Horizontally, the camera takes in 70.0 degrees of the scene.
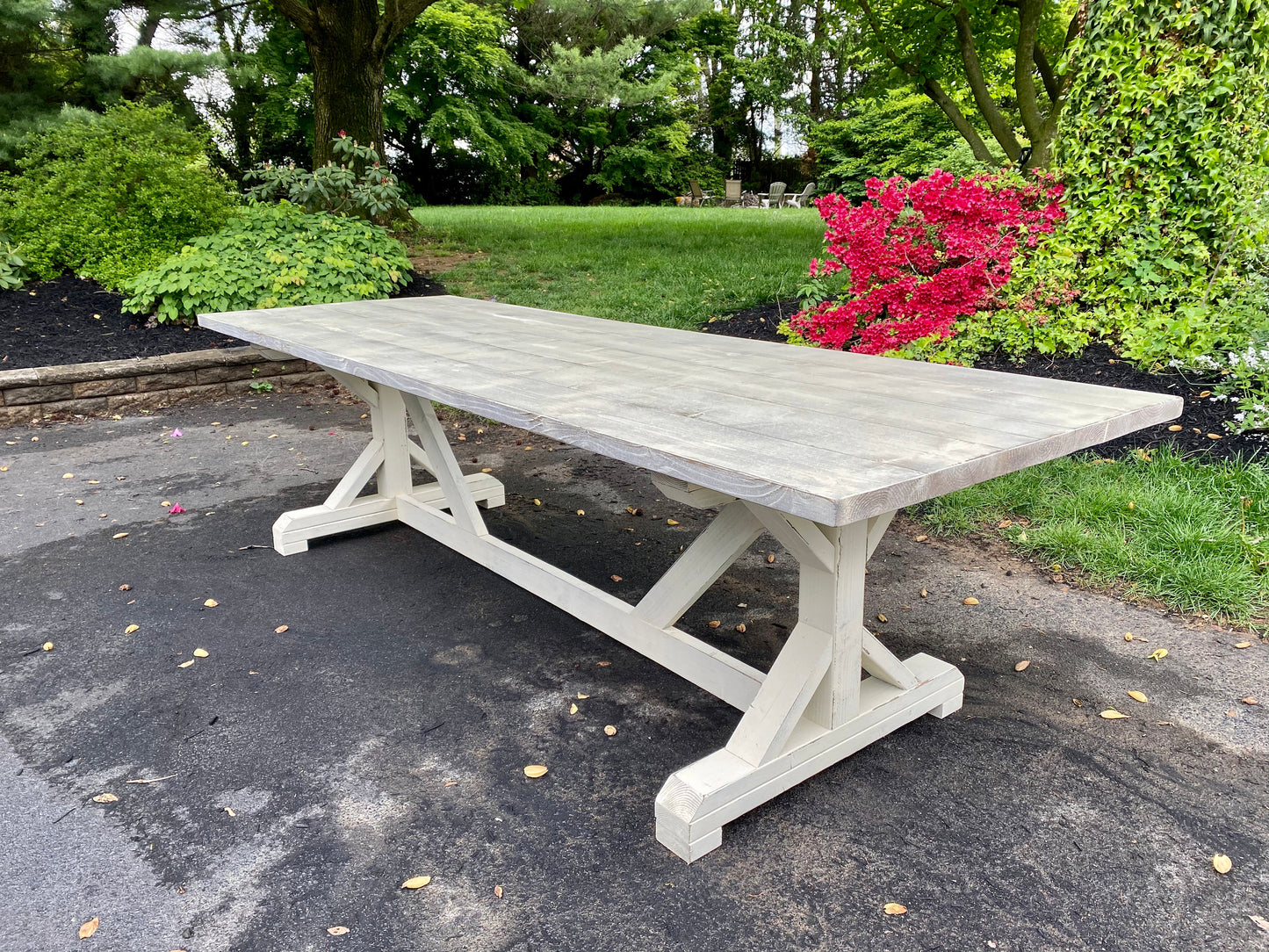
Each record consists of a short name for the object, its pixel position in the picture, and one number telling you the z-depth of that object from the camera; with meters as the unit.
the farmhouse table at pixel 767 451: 1.58
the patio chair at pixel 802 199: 21.78
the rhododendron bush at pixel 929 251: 5.07
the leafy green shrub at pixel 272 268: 6.45
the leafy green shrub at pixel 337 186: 7.34
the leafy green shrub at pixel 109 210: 7.01
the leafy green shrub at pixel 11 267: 6.74
